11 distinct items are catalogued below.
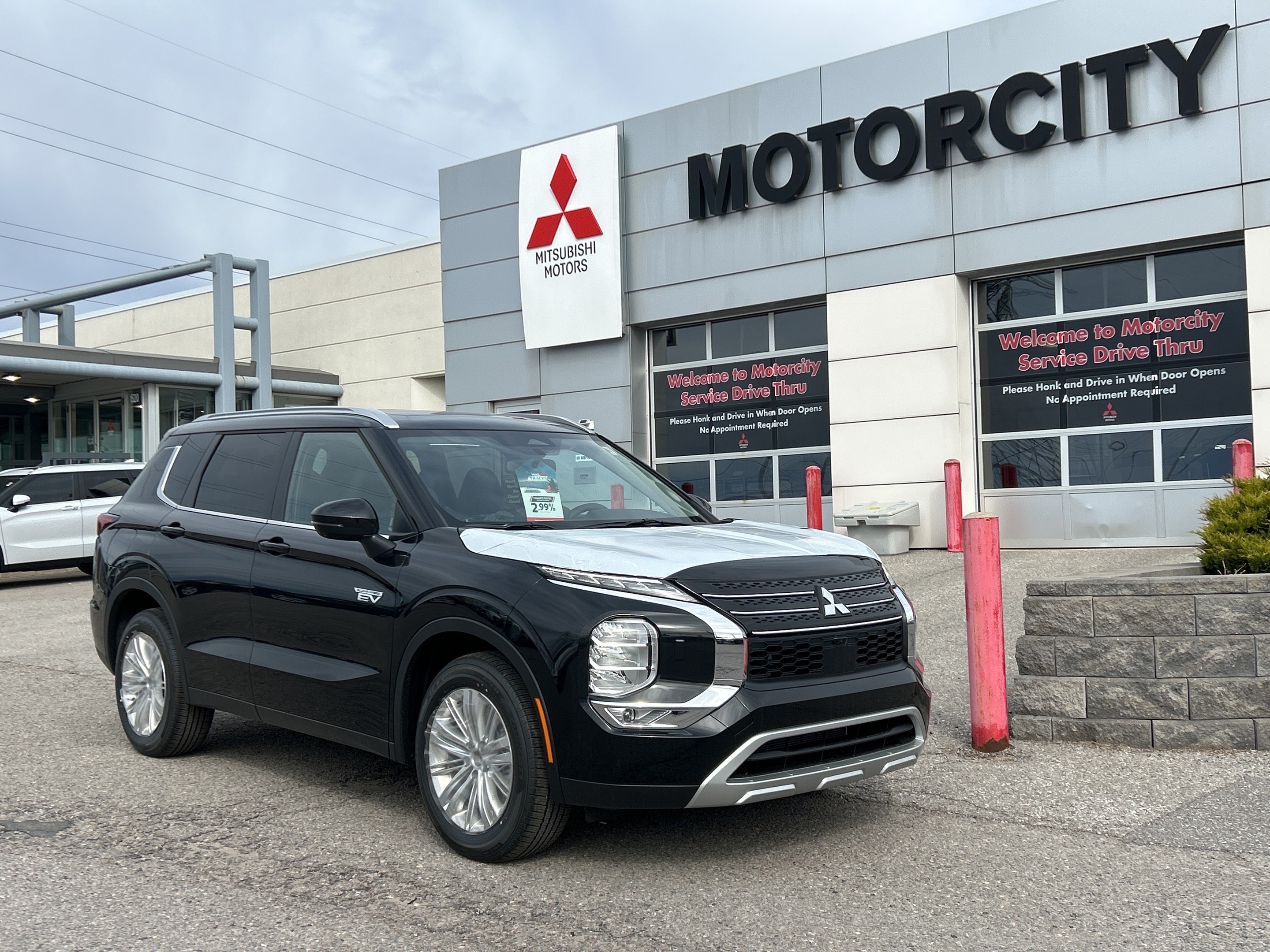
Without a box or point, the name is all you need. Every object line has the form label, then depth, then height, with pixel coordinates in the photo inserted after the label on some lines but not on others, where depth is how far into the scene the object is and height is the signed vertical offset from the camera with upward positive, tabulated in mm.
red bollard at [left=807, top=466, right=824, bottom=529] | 15695 -112
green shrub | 6469 -283
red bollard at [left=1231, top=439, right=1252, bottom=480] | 12461 +243
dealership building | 14328 +2994
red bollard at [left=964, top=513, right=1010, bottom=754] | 6191 -749
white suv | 17938 -54
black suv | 4293 -507
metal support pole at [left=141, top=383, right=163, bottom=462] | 29172 +2252
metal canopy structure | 28422 +4371
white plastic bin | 15773 -441
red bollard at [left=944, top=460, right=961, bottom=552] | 15055 -91
